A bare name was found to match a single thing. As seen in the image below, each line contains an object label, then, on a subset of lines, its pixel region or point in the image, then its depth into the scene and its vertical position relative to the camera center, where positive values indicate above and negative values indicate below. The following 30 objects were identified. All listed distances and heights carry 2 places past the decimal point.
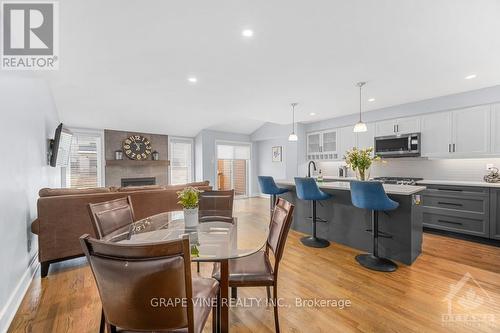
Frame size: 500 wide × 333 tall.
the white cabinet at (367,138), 5.05 +0.63
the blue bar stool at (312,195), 3.15 -0.45
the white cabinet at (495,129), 3.50 +0.57
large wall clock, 6.15 +0.52
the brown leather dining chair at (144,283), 0.88 -0.50
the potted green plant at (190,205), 1.82 -0.34
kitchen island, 2.62 -0.82
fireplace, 6.09 -0.48
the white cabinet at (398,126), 4.42 +0.82
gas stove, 4.10 -0.33
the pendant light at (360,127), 3.47 +0.60
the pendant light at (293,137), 4.68 +0.60
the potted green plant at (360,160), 3.07 +0.06
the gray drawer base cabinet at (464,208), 3.24 -0.73
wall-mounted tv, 3.52 +0.33
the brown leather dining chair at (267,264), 1.54 -0.79
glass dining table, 1.30 -0.56
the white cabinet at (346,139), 5.40 +0.64
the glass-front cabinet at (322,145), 5.84 +0.55
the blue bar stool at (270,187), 3.90 -0.41
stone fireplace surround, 5.89 +0.00
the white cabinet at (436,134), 4.02 +0.57
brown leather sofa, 2.43 -0.65
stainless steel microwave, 4.30 +0.40
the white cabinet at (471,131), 3.62 +0.58
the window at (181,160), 7.04 +0.16
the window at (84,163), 5.42 +0.06
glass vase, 3.14 -0.14
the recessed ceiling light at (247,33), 2.14 +1.32
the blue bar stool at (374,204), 2.45 -0.47
